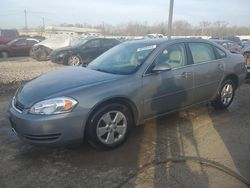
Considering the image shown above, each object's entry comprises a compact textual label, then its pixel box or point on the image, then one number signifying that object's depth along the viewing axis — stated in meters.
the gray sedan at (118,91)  2.78
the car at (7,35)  15.50
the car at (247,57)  6.70
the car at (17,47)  14.54
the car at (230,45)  13.65
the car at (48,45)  13.47
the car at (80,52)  10.71
